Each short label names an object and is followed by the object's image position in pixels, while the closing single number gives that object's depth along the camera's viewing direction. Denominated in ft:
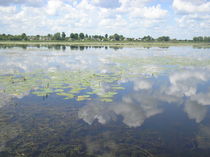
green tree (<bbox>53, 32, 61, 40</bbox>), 472.44
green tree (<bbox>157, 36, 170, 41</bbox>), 562.99
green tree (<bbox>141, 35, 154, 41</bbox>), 559.88
